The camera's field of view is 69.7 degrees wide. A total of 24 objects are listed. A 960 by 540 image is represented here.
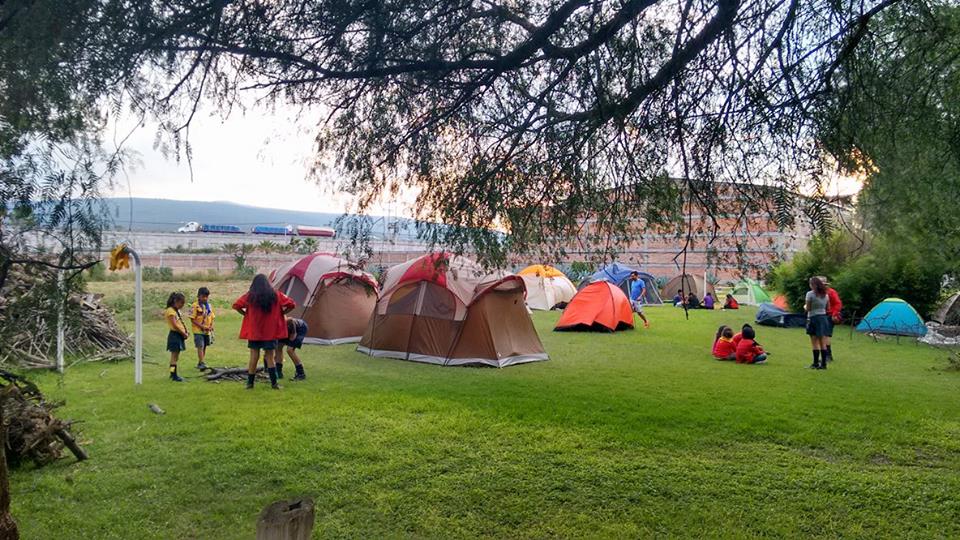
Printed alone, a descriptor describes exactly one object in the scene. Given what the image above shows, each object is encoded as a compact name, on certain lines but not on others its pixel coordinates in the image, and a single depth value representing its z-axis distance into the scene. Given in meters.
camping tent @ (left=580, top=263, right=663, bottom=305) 21.91
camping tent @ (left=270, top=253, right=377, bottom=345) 13.88
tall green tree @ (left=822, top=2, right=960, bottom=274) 3.96
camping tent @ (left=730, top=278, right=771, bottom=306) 27.09
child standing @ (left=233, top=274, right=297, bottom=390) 8.67
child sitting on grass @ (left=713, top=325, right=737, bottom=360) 12.38
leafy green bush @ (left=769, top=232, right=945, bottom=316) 17.73
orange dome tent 17.06
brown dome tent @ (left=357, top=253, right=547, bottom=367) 11.41
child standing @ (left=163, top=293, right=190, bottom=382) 9.41
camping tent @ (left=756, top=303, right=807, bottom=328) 18.94
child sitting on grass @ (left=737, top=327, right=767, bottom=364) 11.94
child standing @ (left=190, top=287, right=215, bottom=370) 10.27
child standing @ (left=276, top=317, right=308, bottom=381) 9.55
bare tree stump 2.38
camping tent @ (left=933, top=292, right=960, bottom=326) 16.88
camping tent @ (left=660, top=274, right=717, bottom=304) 27.76
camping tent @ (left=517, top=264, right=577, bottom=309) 23.78
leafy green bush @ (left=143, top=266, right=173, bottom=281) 26.48
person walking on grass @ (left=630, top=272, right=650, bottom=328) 21.56
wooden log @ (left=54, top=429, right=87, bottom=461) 5.54
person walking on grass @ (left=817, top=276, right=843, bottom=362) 11.44
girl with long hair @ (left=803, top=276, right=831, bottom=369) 11.13
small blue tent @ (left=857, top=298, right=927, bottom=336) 16.16
